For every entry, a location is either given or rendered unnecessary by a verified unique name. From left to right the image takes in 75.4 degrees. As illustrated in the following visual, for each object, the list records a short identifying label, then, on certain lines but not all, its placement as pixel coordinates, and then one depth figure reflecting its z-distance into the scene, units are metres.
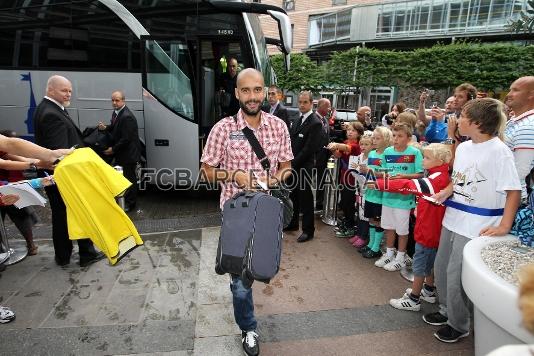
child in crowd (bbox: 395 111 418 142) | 4.06
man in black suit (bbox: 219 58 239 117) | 6.49
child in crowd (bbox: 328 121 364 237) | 5.30
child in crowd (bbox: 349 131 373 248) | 4.60
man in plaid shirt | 2.63
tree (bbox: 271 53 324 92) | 26.98
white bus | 6.39
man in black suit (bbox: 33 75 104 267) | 3.84
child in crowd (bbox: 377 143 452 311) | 3.14
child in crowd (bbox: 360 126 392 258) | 4.34
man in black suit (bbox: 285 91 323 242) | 4.99
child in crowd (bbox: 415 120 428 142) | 5.94
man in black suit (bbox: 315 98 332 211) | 5.30
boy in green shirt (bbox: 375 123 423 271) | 3.89
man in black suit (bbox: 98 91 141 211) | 5.99
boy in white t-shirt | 2.52
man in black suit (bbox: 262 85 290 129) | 5.54
